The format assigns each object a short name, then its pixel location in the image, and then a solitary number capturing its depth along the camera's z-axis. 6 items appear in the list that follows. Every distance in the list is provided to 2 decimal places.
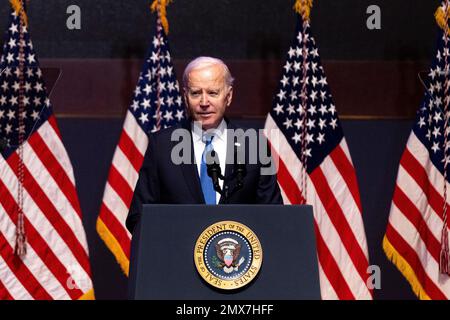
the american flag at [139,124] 10.30
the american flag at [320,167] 10.32
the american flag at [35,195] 10.08
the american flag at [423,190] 10.35
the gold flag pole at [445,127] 10.12
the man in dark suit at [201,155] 5.89
